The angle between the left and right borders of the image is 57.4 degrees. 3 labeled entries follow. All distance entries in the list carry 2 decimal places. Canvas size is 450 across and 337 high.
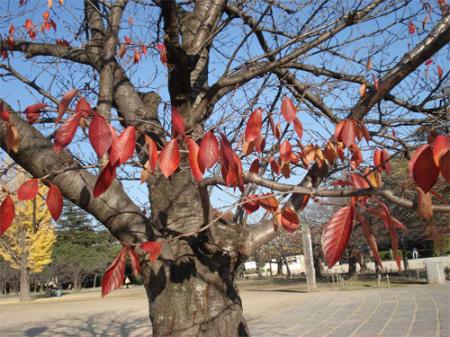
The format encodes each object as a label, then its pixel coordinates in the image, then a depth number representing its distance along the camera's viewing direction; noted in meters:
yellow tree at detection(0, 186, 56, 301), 24.34
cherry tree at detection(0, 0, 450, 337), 1.36
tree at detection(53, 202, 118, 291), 30.34
